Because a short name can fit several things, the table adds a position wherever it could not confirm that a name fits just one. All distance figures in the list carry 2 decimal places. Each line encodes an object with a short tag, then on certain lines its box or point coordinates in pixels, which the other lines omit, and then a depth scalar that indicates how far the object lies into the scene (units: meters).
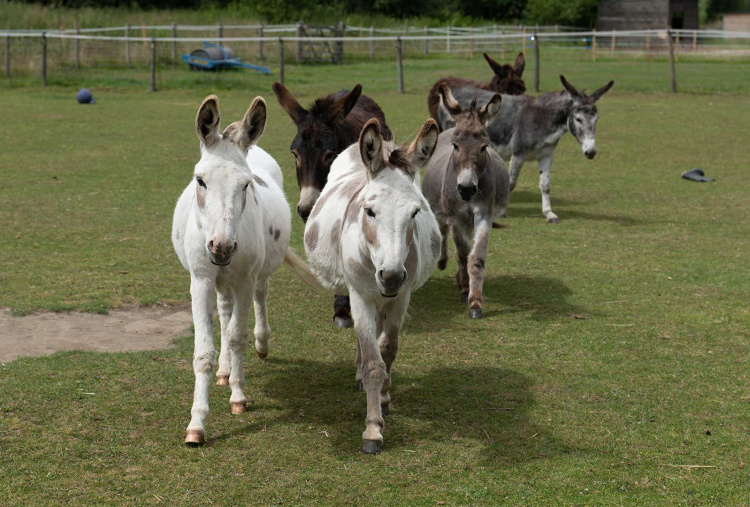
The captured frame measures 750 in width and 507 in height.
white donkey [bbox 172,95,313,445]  4.29
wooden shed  50.81
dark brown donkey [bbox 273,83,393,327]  6.34
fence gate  34.78
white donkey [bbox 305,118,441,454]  4.14
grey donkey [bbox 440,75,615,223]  10.54
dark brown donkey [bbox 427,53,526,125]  12.71
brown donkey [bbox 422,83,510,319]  6.90
